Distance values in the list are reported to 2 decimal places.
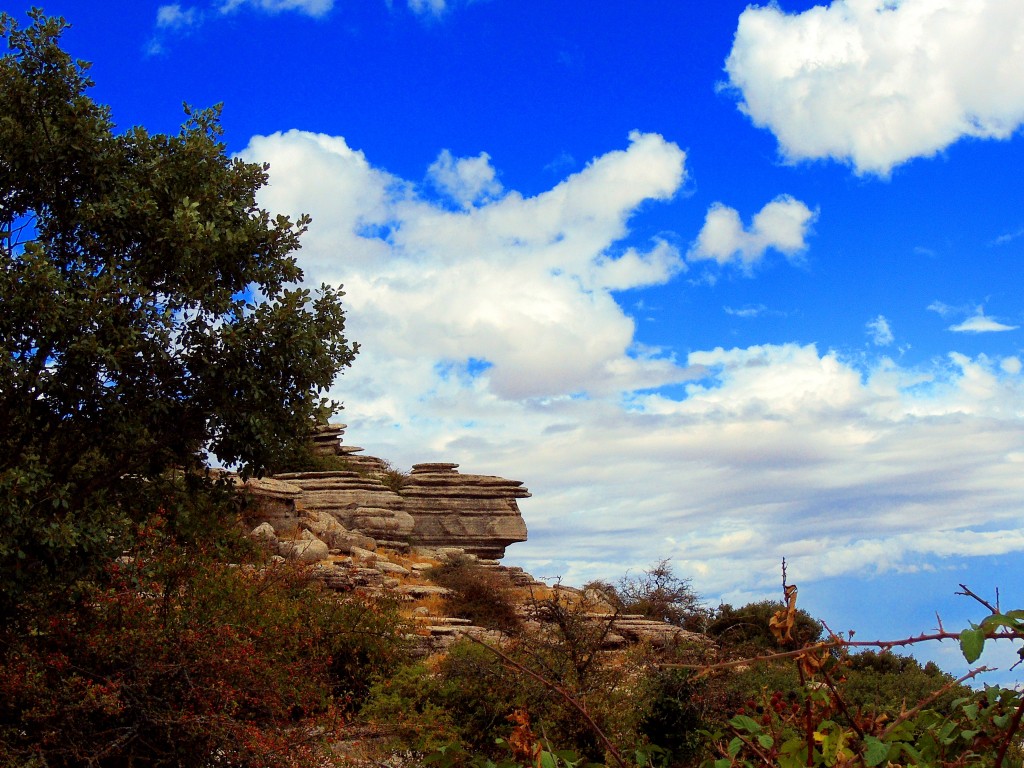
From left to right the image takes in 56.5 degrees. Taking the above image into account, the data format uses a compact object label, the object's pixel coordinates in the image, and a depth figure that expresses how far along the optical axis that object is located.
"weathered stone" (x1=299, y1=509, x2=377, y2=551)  32.44
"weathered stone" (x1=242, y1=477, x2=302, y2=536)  31.41
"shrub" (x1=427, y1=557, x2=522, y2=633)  25.62
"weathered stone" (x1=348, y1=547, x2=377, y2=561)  30.14
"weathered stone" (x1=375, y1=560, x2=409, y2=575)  28.96
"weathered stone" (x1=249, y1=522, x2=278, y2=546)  23.41
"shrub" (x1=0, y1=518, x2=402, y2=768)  11.19
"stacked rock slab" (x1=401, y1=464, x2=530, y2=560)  39.44
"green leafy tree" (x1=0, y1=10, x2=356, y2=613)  11.16
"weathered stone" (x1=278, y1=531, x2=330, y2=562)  25.94
